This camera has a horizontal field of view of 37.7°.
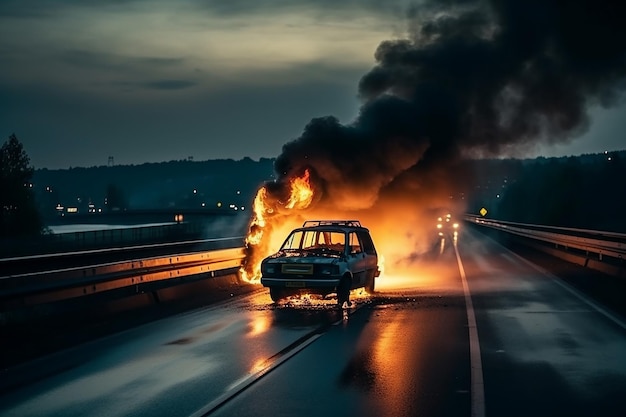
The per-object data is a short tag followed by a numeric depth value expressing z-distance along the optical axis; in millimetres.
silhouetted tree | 99150
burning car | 19469
